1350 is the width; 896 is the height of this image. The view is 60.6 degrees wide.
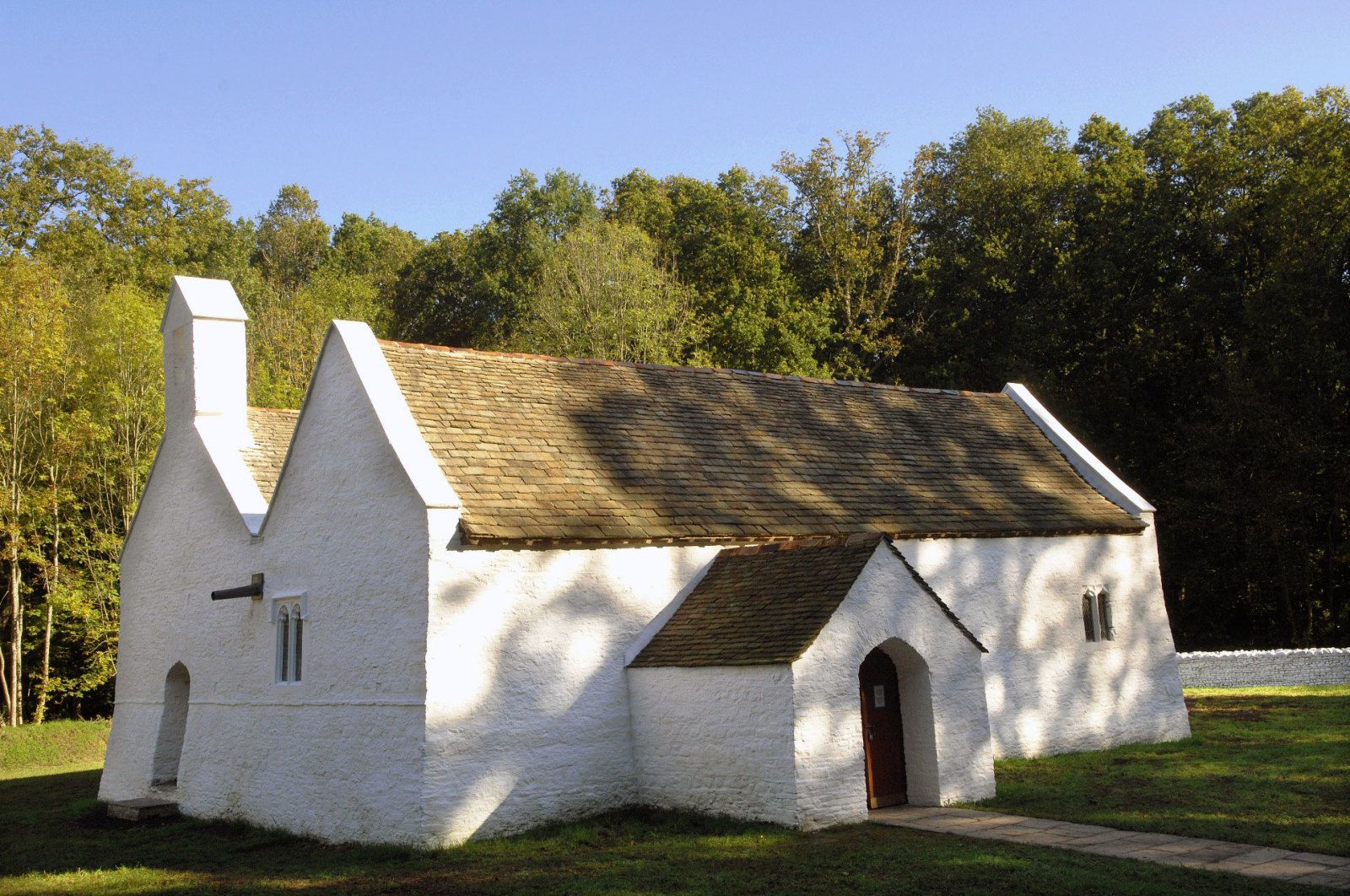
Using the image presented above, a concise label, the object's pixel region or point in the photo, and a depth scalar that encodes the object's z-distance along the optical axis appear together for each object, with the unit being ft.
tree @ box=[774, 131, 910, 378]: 156.76
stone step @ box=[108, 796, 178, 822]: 60.44
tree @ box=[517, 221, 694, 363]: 138.72
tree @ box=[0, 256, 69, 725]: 101.24
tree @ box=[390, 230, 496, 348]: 174.70
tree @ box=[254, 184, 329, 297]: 187.32
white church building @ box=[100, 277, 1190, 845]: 47.03
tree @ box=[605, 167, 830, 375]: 146.20
